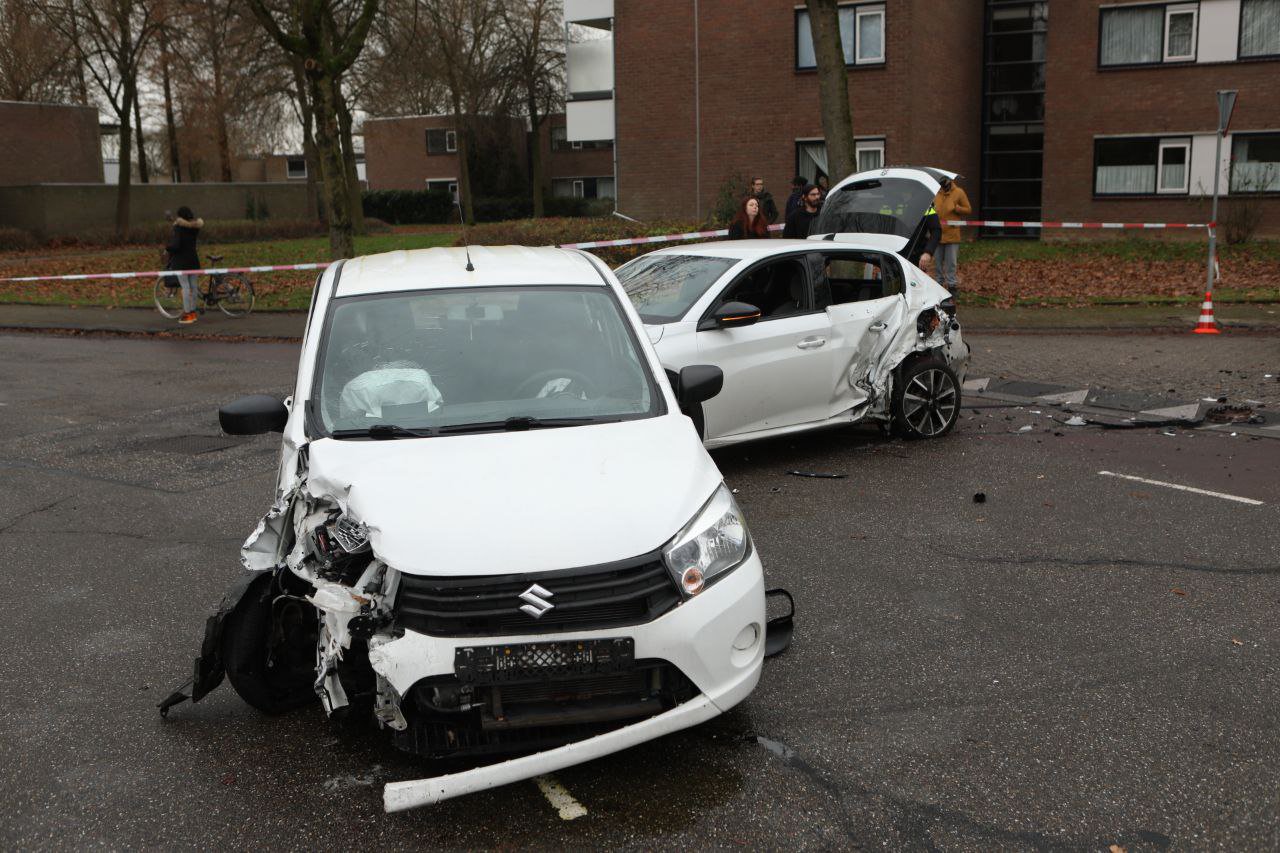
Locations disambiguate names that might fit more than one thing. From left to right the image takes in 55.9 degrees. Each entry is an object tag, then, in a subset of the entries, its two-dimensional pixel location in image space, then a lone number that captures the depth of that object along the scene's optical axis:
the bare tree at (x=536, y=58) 47.44
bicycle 19.97
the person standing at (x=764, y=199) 17.95
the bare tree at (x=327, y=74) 20.23
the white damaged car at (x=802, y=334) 8.46
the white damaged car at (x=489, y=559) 3.76
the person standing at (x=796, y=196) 17.55
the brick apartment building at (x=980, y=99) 28.53
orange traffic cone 15.29
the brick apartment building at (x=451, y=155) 55.38
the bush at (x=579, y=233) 21.22
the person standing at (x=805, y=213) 16.92
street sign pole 15.87
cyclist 19.33
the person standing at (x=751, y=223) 15.35
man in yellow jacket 17.17
